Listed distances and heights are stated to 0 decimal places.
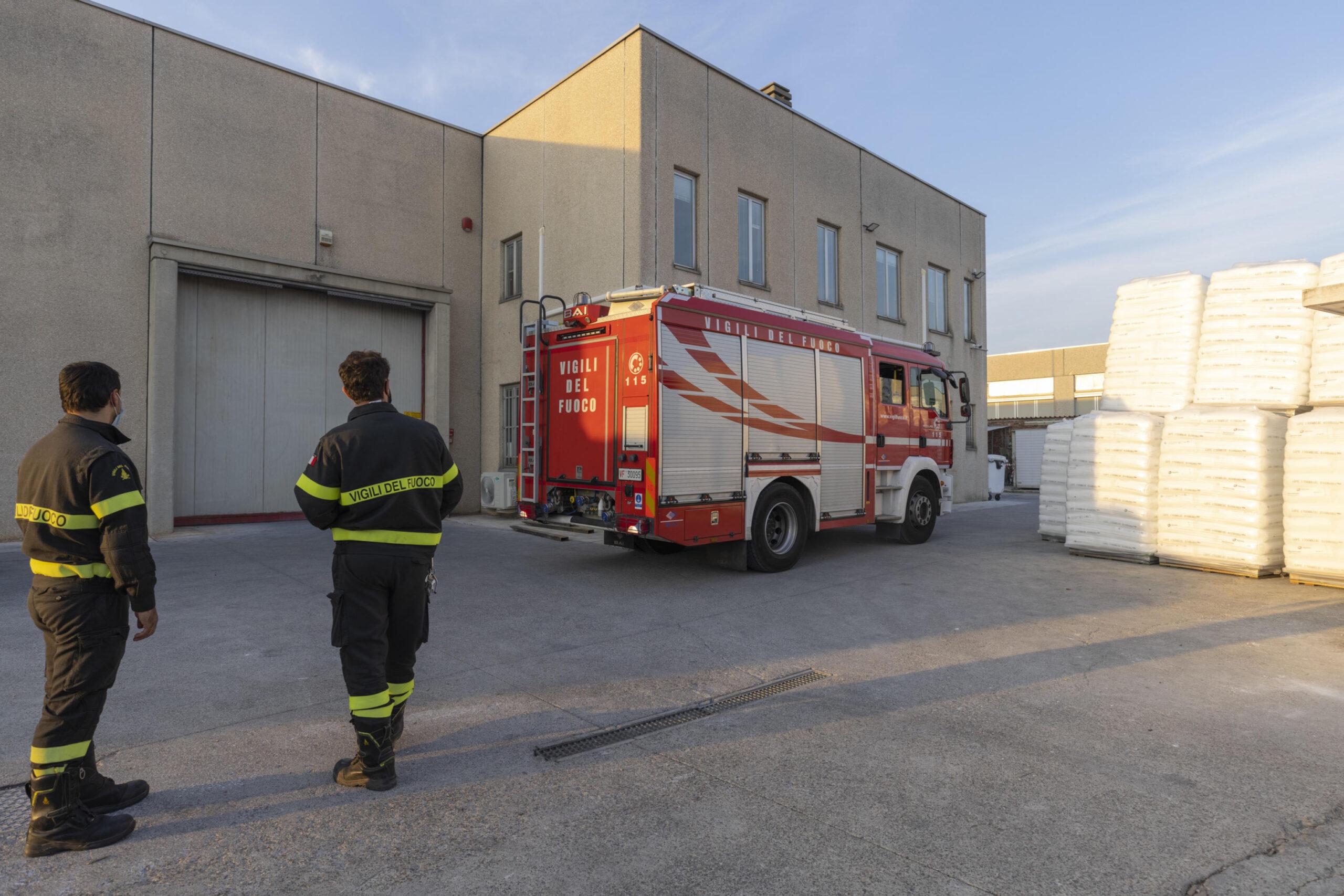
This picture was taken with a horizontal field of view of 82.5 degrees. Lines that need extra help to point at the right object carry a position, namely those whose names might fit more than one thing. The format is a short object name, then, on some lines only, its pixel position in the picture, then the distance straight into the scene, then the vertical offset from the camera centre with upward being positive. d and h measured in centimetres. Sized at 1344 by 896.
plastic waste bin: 2166 -59
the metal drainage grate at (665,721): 375 -145
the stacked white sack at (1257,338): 848 +132
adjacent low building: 4688 +461
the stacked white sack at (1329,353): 803 +109
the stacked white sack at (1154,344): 930 +137
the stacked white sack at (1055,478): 1102 -36
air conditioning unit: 1418 -72
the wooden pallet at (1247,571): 838 -130
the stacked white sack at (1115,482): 912 -35
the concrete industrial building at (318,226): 1084 +384
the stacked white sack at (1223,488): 823 -37
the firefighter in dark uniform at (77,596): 277 -55
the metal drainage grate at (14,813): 288 -143
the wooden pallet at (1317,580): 776 -129
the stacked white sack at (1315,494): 764 -41
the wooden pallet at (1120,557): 927 -128
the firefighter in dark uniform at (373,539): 326 -38
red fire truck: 766 +33
